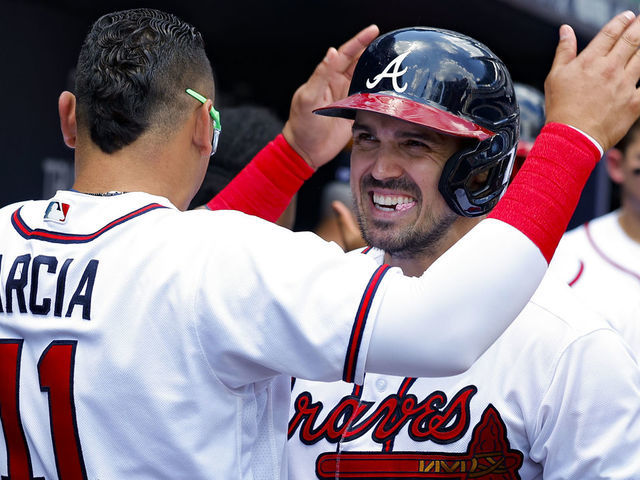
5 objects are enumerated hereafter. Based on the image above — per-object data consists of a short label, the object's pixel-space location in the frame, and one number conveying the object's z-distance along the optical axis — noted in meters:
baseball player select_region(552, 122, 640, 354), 7.97
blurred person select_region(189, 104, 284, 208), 7.29
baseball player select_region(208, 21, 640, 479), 4.29
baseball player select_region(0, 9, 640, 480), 3.40
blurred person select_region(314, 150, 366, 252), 8.23
